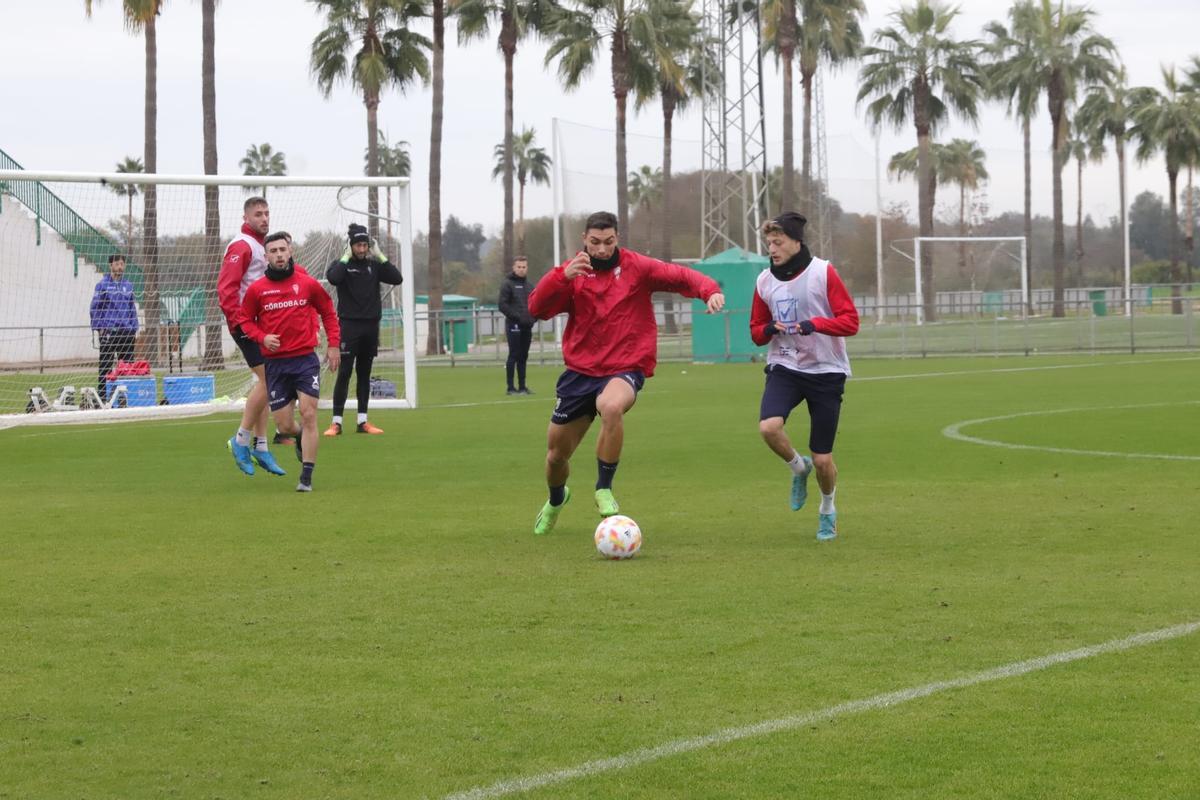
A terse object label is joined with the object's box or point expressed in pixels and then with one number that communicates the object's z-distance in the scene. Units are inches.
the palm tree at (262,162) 4035.4
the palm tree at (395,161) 4753.9
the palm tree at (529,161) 4788.4
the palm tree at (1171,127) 3019.2
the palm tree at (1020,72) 2728.8
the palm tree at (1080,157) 3287.4
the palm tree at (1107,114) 3125.0
